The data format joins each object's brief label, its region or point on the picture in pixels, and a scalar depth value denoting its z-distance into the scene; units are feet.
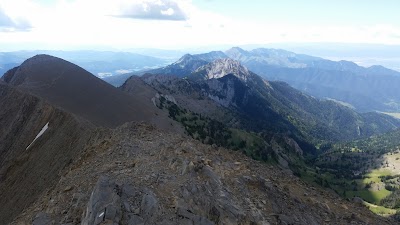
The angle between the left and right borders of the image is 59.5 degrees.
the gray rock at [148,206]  73.31
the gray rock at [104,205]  70.59
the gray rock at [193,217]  74.41
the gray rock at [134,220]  70.85
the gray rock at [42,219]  83.26
